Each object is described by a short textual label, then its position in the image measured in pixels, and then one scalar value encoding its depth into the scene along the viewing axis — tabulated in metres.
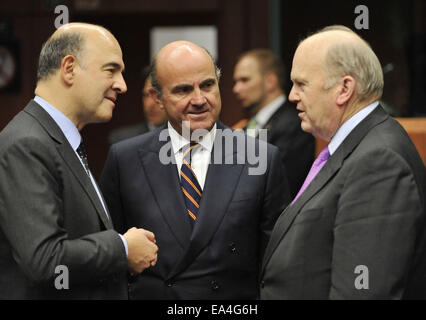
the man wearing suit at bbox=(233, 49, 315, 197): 3.91
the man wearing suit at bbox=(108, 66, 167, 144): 4.35
